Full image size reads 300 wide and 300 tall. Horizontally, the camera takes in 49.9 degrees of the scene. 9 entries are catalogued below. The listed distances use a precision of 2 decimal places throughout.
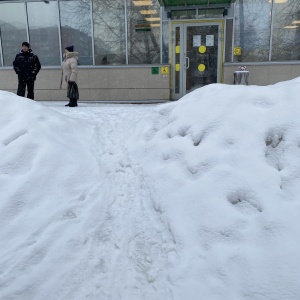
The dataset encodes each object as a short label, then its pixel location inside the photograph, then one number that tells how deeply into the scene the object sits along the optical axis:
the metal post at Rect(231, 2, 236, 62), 9.94
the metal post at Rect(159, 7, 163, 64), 10.17
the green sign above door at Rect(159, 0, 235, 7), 9.33
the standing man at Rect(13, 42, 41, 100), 8.41
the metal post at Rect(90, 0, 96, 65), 10.47
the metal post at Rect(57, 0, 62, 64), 10.68
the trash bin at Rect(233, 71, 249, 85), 9.47
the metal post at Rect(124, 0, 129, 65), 10.38
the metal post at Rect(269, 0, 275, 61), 9.80
